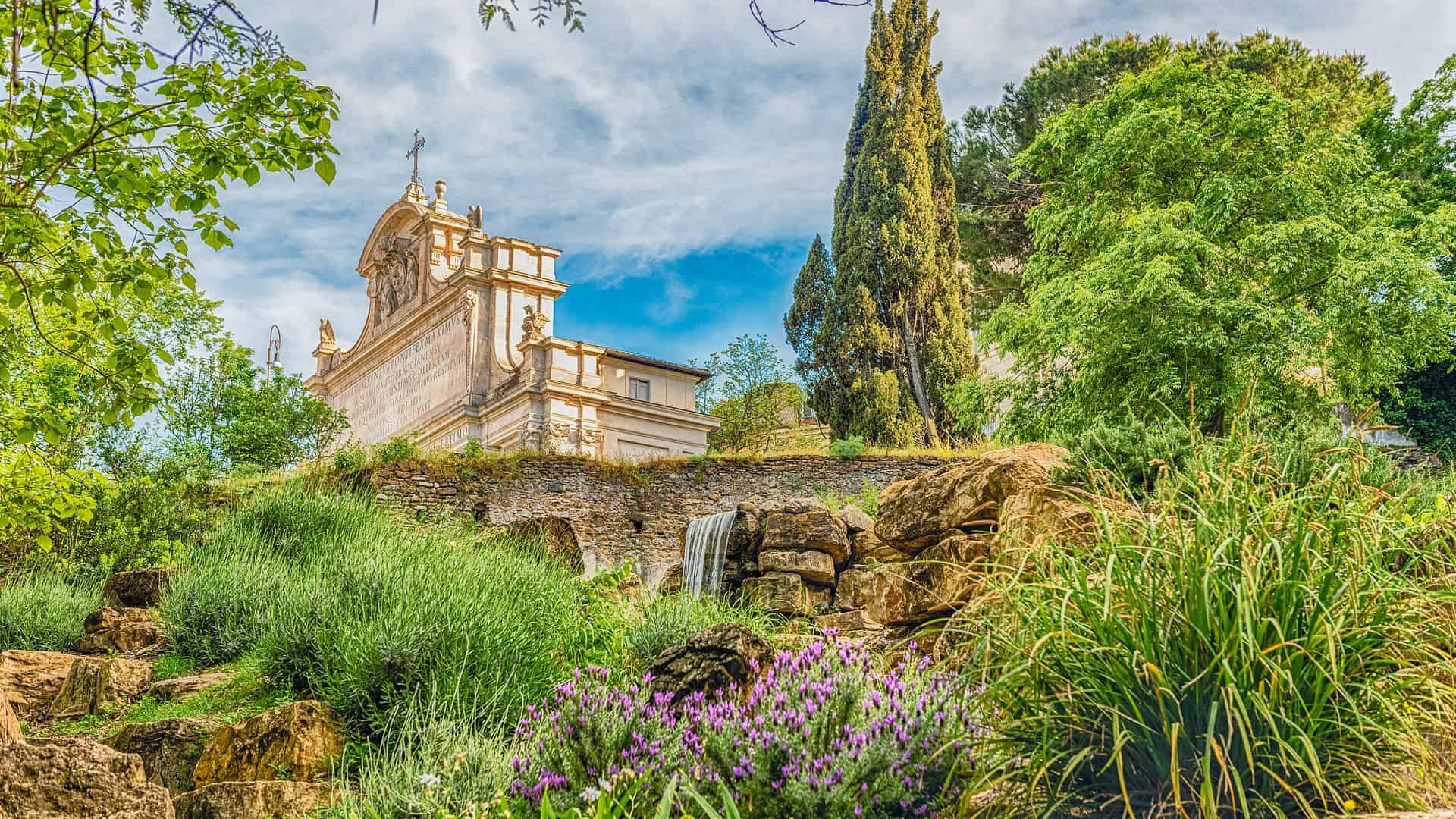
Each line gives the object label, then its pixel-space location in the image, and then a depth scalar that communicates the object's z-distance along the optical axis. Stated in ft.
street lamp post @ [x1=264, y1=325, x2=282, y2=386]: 135.44
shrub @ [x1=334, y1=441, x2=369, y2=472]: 70.03
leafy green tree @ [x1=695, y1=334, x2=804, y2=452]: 109.70
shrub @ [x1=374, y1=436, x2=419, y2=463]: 71.73
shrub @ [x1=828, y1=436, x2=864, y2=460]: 75.39
